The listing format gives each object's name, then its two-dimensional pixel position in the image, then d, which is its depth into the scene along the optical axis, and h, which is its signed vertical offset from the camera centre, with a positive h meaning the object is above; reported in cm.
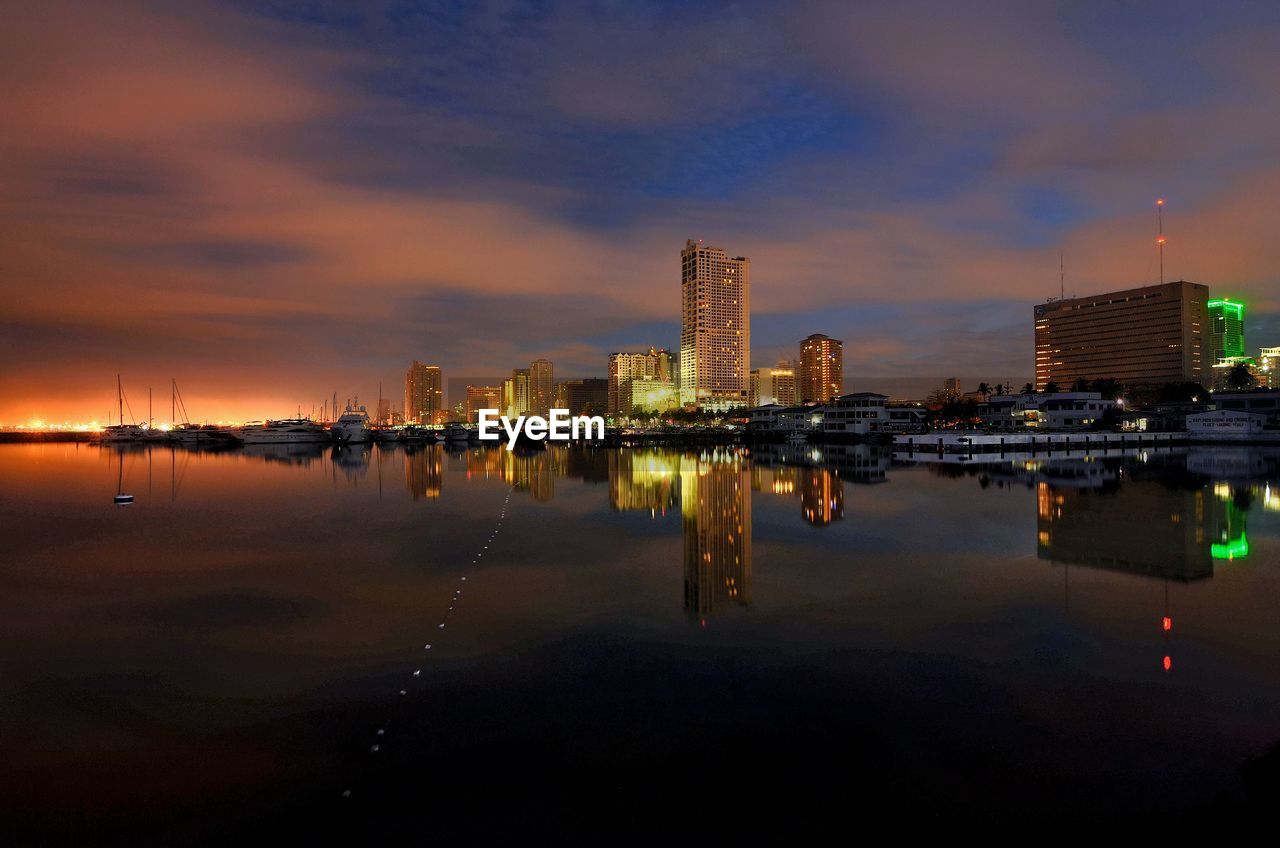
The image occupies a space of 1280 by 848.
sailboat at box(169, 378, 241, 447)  10637 -20
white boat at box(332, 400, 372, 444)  10125 +53
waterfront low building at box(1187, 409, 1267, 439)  8209 -225
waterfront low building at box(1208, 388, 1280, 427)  9131 +74
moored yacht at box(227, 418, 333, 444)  10319 +21
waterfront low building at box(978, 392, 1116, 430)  8962 +10
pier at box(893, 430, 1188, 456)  6306 -326
